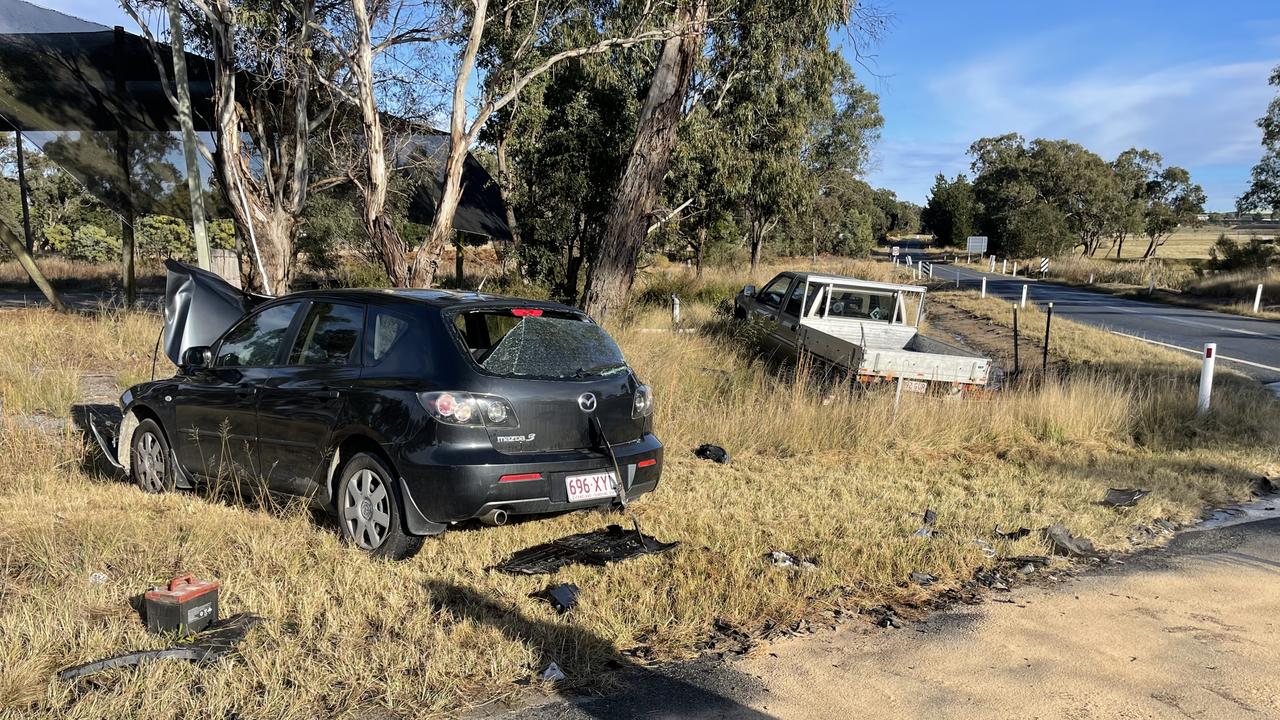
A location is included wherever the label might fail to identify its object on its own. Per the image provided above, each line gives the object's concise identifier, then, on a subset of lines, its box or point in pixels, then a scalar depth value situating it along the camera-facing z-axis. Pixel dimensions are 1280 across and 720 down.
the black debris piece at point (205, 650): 3.24
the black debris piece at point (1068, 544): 5.32
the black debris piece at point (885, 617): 4.16
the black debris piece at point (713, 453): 7.52
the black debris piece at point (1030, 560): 5.13
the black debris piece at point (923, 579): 4.73
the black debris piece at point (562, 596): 4.07
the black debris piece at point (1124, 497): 6.34
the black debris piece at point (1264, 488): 7.06
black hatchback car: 4.41
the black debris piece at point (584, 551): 4.55
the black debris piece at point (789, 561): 4.79
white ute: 9.27
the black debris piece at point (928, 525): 5.48
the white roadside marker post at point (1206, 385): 8.84
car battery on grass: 3.56
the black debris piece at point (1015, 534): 5.51
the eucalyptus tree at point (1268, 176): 34.12
